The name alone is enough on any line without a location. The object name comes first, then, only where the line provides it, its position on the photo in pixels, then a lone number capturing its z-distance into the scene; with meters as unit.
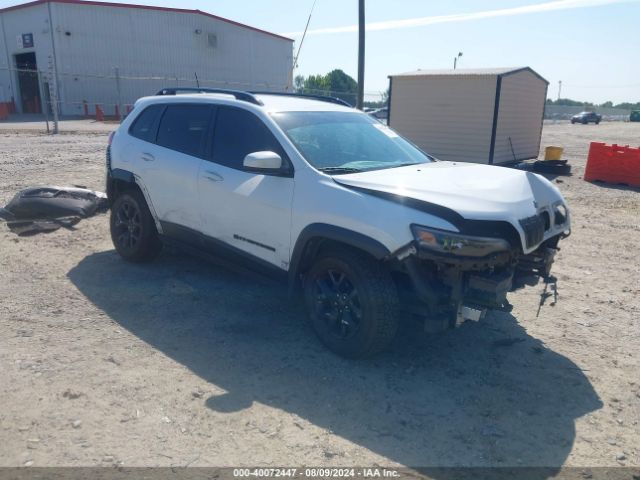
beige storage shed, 14.57
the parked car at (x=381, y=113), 37.26
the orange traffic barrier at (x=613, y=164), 12.14
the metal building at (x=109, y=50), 32.16
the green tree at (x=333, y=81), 72.06
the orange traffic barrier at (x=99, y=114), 30.32
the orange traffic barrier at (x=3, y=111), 30.16
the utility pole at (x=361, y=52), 17.06
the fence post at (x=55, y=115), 21.27
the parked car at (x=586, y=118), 54.38
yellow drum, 14.90
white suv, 3.45
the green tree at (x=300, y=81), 75.66
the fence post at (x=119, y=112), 31.41
